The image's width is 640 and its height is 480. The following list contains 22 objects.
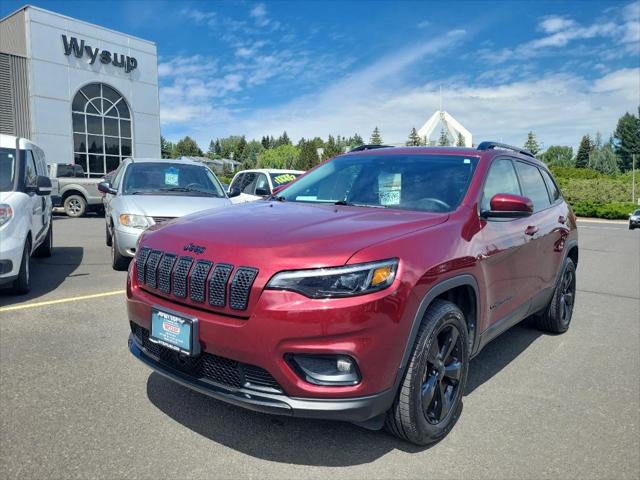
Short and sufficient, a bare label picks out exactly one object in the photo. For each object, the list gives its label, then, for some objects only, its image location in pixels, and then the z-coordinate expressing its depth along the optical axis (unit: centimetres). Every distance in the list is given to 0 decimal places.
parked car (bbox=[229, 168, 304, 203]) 1218
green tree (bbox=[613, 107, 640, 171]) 10950
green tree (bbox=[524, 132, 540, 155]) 11226
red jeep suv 241
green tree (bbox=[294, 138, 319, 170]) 9244
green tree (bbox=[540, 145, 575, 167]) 13215
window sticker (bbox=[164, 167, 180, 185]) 834
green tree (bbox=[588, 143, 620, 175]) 10337
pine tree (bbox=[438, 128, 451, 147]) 8661
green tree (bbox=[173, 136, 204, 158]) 11728
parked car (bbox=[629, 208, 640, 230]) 2558
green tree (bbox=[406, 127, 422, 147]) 10705
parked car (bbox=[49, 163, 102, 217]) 1711
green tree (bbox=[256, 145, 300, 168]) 12387
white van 557
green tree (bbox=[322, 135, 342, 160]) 8279
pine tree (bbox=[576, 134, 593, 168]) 10888
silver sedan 710
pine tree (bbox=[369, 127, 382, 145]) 11665
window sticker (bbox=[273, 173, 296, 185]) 1238
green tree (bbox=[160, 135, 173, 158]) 11723
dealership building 2314
